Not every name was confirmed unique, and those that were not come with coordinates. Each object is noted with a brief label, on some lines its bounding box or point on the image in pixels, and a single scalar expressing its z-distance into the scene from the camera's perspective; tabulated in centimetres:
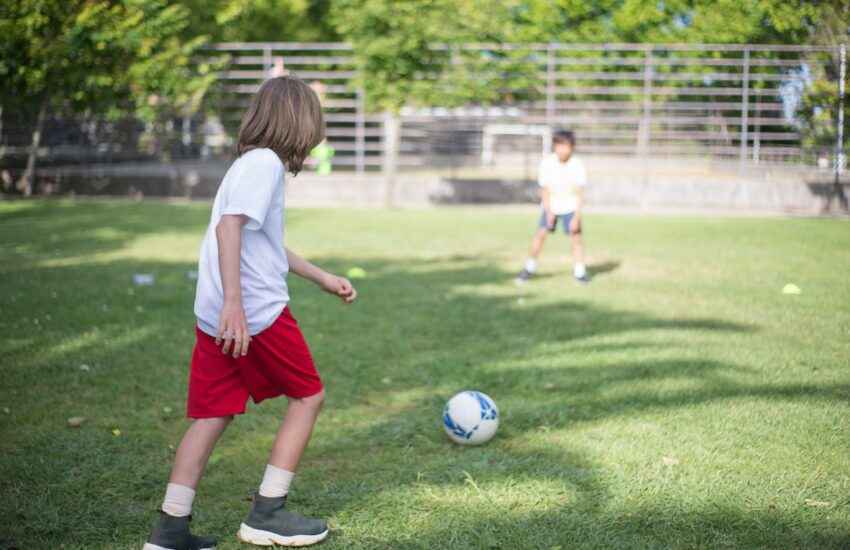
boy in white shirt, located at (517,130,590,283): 859
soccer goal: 1805
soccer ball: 382
